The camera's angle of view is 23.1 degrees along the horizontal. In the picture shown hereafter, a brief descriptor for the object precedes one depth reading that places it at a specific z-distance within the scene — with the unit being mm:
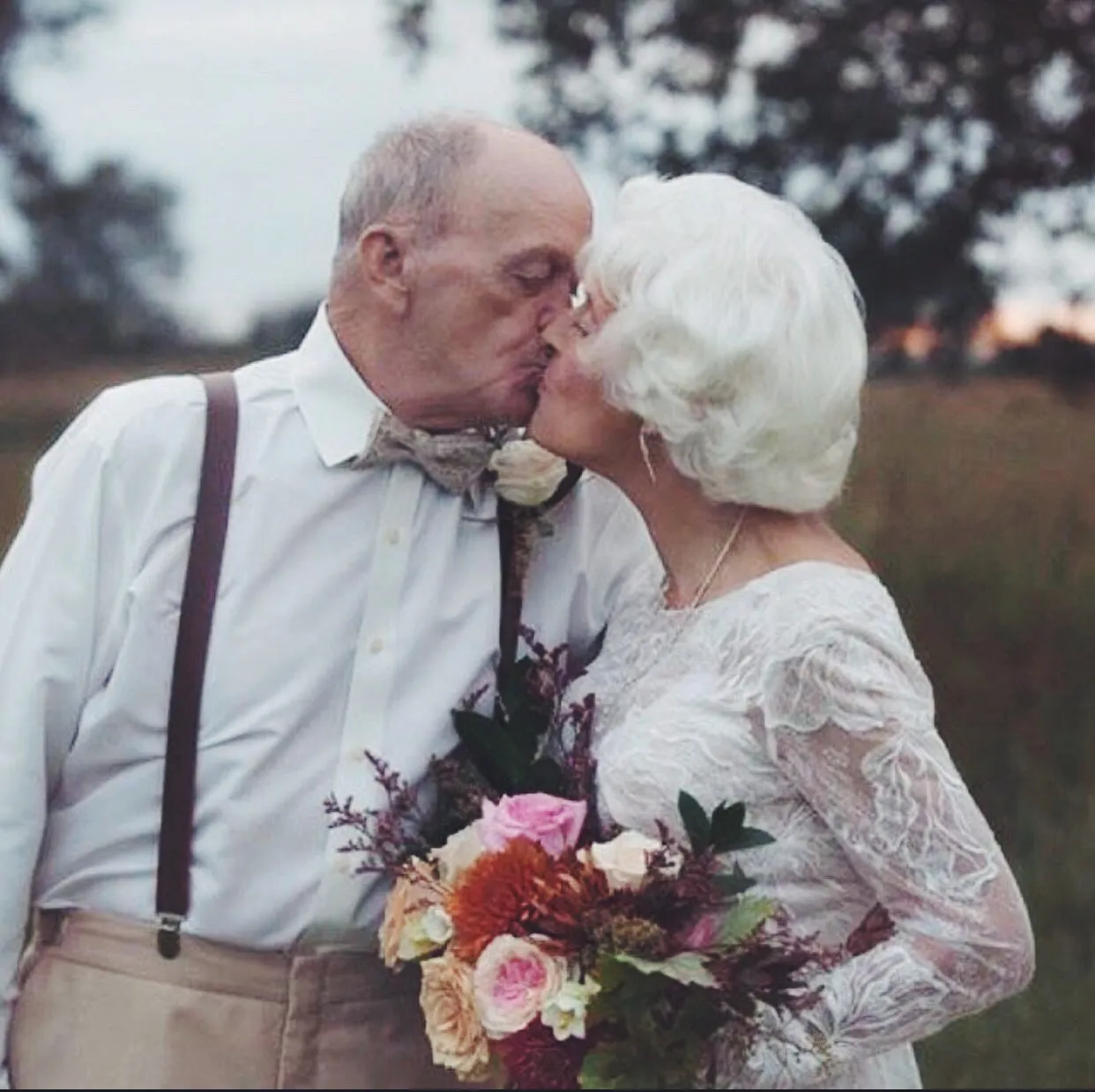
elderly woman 3438
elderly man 3625
